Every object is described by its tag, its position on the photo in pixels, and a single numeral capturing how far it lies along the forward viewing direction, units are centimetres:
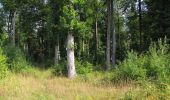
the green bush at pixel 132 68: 1889
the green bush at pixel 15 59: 2817
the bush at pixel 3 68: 1915
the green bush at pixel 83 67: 2914
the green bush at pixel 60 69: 2823
